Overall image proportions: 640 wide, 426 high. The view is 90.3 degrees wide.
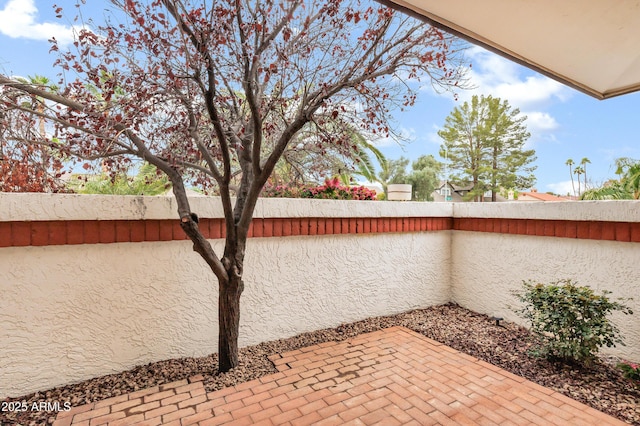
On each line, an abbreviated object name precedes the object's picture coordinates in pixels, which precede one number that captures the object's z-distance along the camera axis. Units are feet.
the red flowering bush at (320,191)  15.16
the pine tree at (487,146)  59.82
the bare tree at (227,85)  8.01
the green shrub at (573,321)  10.16
